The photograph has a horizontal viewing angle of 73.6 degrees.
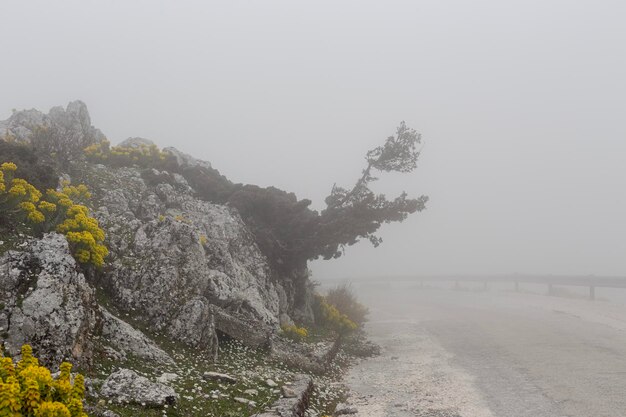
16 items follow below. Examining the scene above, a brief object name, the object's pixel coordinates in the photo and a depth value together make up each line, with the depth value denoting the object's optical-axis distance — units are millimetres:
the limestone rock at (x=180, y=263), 13695
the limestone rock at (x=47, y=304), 8828
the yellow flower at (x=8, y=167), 13094
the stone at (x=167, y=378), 10086
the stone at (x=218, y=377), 11281
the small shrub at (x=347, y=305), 30494
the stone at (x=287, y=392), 11289
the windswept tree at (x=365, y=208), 25328
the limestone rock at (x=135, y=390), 8281
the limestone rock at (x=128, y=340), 11141
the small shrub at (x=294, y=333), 19281
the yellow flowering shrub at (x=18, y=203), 11883
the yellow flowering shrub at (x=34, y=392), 4277
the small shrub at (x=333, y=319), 25147
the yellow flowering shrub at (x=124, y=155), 26453
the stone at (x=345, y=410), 11656
